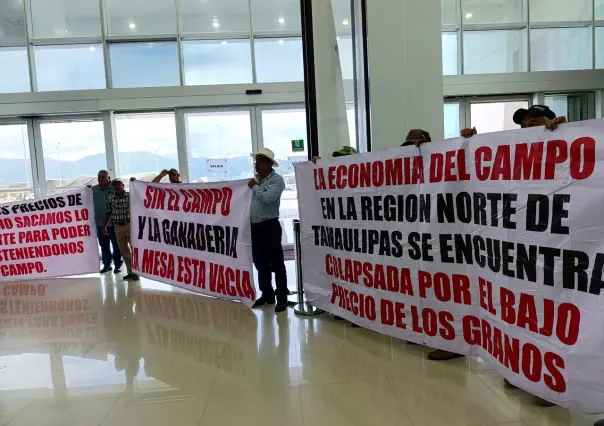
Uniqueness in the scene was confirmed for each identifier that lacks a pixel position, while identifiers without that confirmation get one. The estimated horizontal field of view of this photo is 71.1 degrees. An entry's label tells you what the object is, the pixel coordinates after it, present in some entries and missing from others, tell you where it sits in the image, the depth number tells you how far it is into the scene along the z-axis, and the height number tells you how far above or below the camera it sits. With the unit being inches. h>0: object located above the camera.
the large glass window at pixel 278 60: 344.8 +94.7
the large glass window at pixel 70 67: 337.4 +95.8
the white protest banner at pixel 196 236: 170.4 -25.0
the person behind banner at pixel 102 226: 258.4 -26.2
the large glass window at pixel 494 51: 345.4 +91.8
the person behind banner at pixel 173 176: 236.1 +2.8
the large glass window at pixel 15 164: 346.6 +20.6
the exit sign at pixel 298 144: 351.9 +24.8
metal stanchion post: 162.7 -39.5
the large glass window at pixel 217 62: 341.1 +94.9
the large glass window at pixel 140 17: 342.6 +134.1
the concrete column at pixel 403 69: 195.0 +45.9
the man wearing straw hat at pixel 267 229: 164.4 -21.4
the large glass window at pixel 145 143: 346.6 +31.8
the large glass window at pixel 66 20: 341.1 +134.1
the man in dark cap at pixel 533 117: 100.7 +10.8
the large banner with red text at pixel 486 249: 76.7 -19.9
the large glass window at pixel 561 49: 343.9 +90.5
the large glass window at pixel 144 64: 338.3 +94.7
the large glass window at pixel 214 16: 346.0 +132.8
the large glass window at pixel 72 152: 346.9 +27.8
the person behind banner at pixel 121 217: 235.1 -18.5
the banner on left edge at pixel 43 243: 241.4 -31.5
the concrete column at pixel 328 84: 205.0 +43.5
